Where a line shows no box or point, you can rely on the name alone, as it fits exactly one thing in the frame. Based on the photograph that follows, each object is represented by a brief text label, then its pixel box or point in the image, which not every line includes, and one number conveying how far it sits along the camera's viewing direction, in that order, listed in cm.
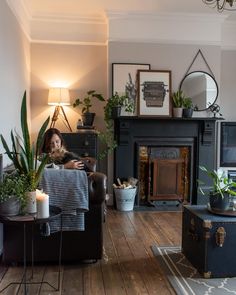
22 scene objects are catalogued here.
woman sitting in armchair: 368
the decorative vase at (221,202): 284
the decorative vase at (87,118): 507
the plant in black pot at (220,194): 283
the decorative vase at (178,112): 509
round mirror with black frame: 524
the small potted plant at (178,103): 509
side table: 214
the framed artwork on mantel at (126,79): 512
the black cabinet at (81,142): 477
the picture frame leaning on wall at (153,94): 515
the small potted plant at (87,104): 508
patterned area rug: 249
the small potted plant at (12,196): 223
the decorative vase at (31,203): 227
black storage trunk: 267
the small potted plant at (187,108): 508
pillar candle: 223
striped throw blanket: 267
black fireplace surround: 510
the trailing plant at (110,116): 498
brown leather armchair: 282
